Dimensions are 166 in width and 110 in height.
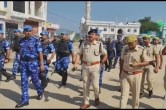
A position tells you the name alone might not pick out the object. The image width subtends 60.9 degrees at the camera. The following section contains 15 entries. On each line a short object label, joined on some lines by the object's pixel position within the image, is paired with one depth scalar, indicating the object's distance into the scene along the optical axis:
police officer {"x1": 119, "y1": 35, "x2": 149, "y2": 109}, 2.91
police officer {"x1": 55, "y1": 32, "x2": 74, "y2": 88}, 4.53
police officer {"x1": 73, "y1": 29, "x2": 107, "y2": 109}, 3.27
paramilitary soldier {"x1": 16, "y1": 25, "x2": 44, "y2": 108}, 3.36
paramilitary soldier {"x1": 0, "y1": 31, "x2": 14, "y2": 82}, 4.58
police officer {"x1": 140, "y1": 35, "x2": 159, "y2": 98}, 3.94
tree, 49.91
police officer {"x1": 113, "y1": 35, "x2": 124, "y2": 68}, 7.26
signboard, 26.68
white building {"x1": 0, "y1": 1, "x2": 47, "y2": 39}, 14.05
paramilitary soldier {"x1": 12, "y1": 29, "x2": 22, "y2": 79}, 4.97
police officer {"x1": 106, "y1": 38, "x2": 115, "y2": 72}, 7.15
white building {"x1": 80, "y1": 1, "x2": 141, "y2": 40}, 46.39
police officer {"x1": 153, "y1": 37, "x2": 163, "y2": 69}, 3.97
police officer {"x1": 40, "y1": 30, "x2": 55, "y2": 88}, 3.93
